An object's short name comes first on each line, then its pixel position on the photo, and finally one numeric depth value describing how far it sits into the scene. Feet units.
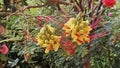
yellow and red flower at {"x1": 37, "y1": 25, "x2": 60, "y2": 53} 3.53
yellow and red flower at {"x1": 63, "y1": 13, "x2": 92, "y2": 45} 3.49
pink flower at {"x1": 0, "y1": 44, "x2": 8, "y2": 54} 5.61
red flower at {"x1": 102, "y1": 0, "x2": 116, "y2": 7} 3.91
